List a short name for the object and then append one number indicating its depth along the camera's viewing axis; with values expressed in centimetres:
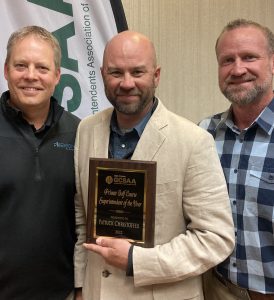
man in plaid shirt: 126
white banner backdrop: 204
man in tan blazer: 115
